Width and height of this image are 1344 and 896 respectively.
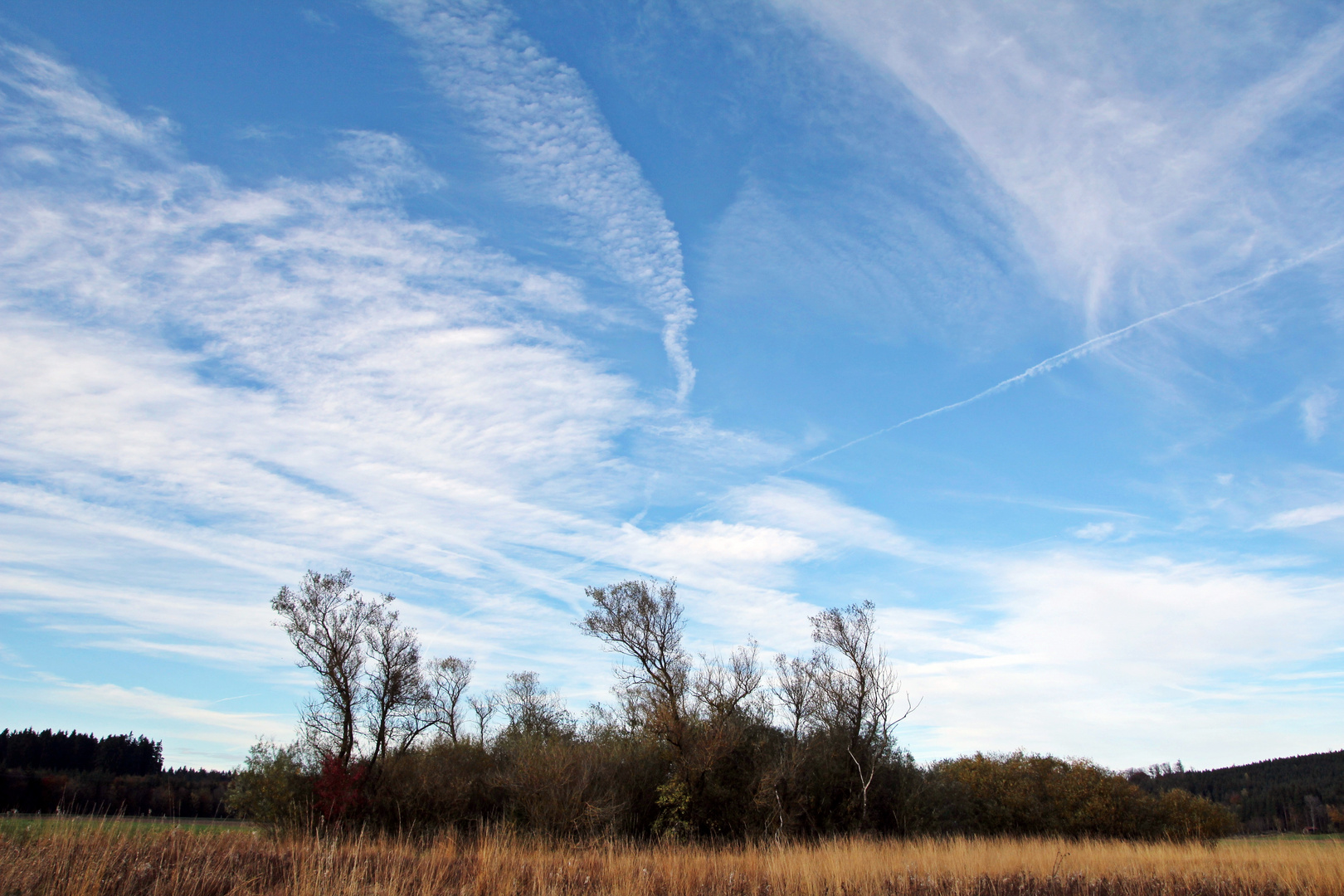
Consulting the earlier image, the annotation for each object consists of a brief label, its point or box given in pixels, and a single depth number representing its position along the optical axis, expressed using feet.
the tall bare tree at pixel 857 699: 106.83
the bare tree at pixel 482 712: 175.63
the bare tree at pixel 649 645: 99.71
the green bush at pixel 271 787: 97.09
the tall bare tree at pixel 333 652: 106.83
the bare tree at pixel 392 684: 110.52
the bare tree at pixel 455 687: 161.79
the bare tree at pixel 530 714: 128.77
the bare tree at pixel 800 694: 110.63
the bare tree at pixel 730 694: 99.14
